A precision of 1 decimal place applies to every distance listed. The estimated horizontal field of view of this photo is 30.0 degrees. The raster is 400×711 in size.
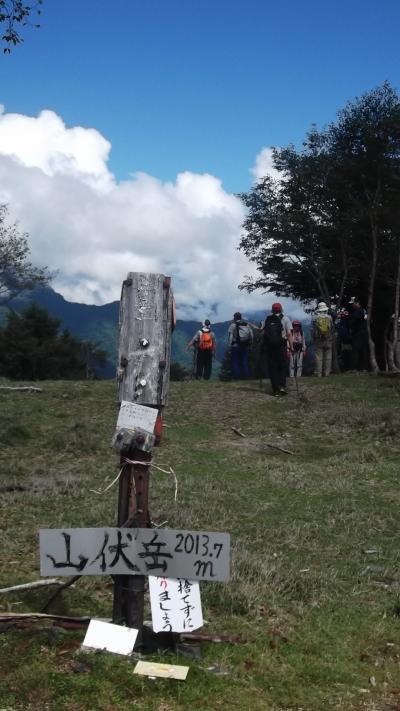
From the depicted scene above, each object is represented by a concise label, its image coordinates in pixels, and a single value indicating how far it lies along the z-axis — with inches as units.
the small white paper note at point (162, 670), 172.6
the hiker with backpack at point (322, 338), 861.2
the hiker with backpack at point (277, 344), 701.3
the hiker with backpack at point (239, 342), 887.1
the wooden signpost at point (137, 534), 185.3
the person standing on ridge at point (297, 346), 904.3
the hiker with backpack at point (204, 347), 900.6
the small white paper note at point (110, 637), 181.9
